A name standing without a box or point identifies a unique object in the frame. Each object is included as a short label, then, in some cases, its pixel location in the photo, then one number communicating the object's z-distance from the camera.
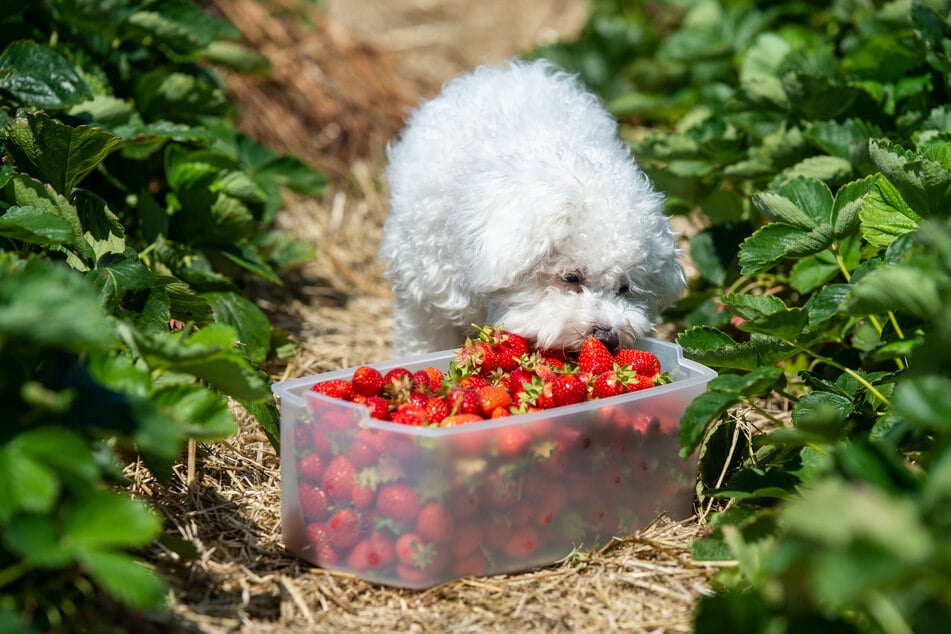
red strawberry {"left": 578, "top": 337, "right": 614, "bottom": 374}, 2.52
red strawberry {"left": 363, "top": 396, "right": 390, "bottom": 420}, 2.28
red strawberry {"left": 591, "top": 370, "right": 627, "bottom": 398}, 2.42
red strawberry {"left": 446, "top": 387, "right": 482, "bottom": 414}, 2.29
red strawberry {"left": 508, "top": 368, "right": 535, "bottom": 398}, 2.44
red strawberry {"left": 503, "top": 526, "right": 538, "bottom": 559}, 2.29
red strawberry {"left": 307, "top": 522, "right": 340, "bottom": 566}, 2.33
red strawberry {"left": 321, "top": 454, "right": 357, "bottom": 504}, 2.22
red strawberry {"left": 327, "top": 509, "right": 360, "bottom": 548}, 2.26
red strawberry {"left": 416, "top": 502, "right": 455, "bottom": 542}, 2.16
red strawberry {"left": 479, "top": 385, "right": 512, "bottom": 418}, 2.32
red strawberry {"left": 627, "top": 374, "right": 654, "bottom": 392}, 2.46
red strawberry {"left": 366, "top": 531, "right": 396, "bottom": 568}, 2.22
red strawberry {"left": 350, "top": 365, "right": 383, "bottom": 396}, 2.39
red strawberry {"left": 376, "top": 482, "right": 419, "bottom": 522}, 2.15
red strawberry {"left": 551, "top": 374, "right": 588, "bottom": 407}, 2.35
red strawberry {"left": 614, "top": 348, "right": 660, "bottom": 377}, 2.57
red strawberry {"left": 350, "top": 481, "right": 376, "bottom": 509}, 2.20
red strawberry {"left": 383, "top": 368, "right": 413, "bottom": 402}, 2.37
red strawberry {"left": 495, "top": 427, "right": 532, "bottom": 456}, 2.18
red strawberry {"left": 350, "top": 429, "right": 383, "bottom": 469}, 2.17
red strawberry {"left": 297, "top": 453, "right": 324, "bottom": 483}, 2.28
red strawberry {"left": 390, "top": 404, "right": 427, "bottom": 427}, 2.23
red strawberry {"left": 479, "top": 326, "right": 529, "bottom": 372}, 2.62
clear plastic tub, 2.16
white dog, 2.64
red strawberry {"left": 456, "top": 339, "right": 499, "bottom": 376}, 2.57
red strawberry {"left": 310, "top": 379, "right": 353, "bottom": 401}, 2.37
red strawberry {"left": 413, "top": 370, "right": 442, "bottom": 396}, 2.44
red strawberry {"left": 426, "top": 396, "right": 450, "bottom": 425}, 2.26
